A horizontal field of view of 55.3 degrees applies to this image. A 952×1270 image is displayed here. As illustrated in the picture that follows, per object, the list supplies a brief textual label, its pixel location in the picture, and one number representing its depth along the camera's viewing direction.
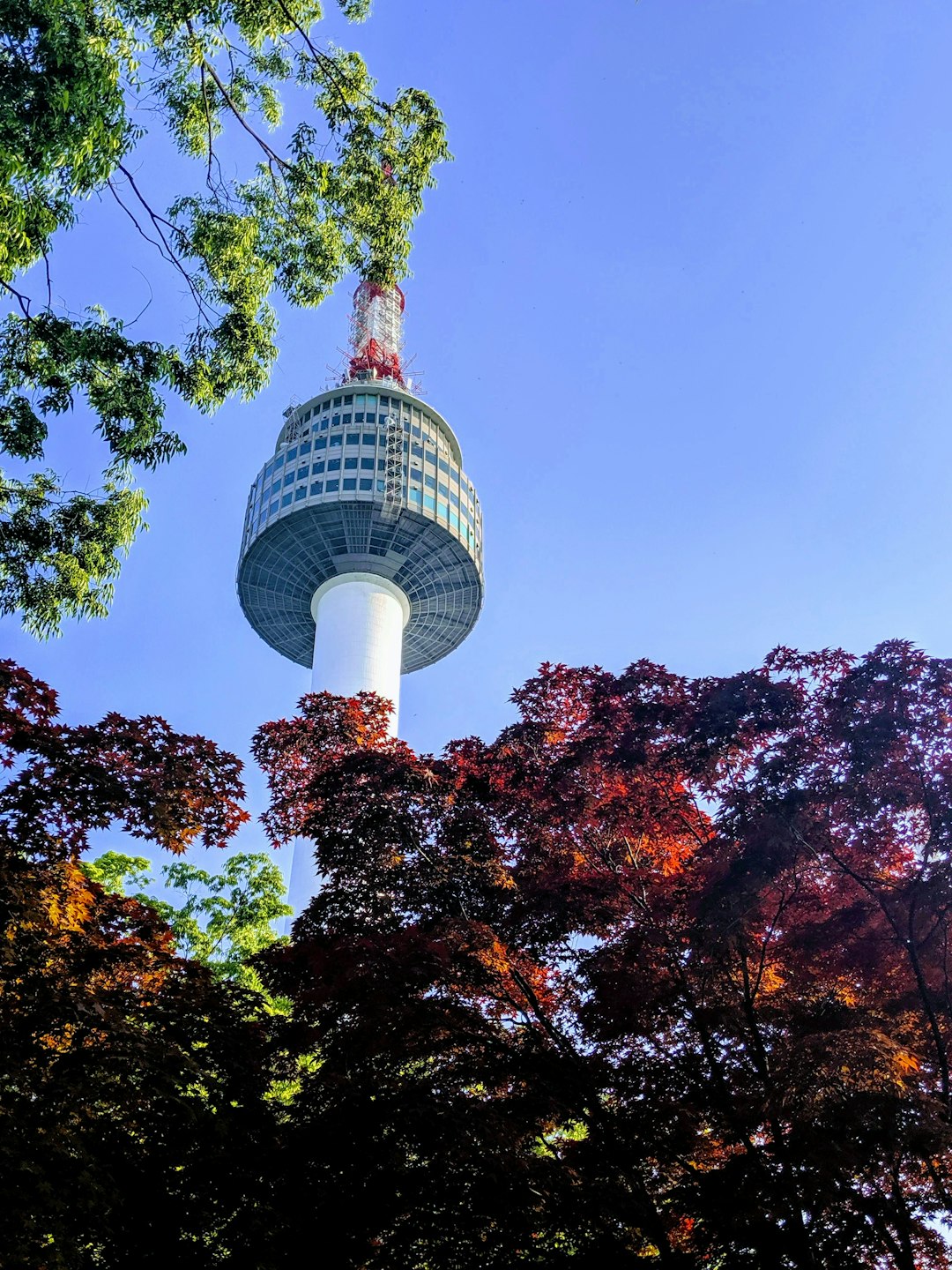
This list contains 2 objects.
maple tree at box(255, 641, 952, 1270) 7.86
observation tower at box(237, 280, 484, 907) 54.22
